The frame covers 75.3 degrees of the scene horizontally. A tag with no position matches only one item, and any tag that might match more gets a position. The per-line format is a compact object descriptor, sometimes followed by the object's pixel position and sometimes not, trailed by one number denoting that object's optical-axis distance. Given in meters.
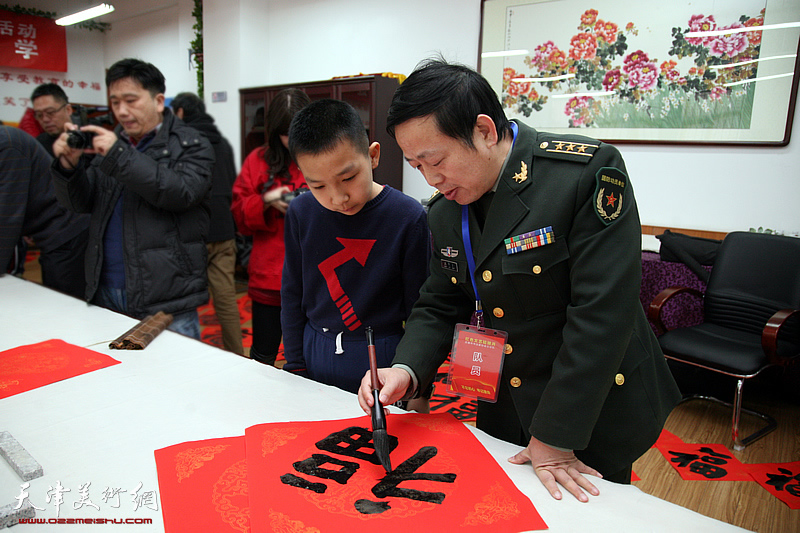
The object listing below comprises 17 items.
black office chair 2.27
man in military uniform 0.84
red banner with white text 7.05
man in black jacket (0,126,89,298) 2.02
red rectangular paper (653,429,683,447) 2.31
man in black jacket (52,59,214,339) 1.78
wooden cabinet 3.95
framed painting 2.85
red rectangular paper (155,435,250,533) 0.75
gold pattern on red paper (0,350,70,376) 1.27
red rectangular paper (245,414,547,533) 0.75
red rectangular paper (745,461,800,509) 1.89
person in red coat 2.08
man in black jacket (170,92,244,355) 2.85
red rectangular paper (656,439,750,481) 2.03
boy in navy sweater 1.30
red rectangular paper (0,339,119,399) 1.20
